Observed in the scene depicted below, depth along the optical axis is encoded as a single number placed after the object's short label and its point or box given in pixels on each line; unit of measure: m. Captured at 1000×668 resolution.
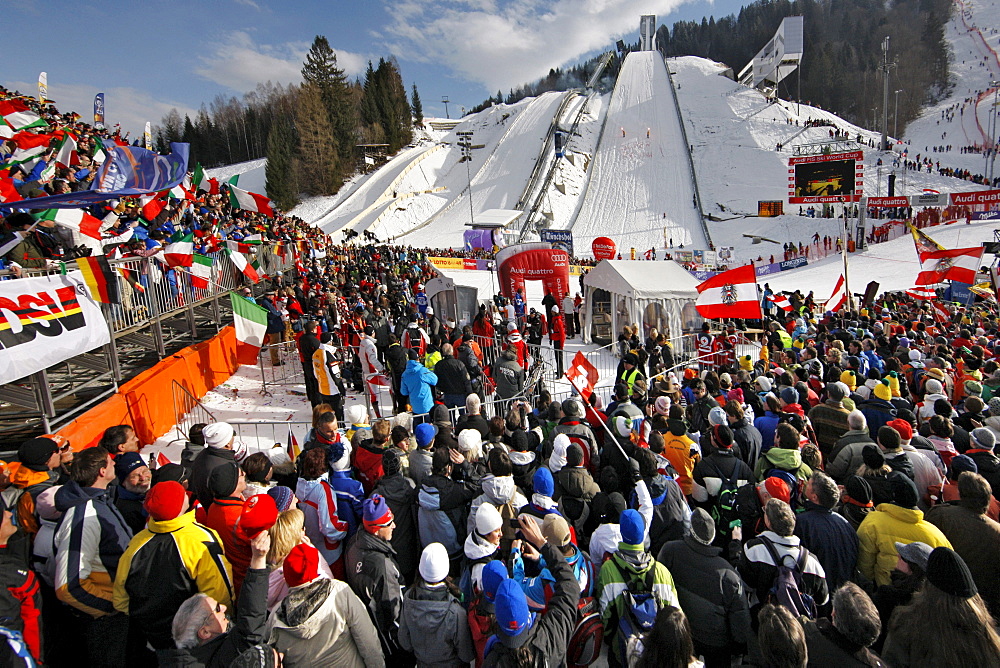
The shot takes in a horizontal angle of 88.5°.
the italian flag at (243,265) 10.59
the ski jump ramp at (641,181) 36.88
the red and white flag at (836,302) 15.89
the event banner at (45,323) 5.23
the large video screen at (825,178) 22.67
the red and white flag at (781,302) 14.48
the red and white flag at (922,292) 15.55
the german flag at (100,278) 6.48
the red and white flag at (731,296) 9.70
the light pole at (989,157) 37.58
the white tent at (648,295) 12.33
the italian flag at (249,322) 8.16
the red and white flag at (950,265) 13.30
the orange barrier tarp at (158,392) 6.56
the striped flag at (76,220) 6.96
